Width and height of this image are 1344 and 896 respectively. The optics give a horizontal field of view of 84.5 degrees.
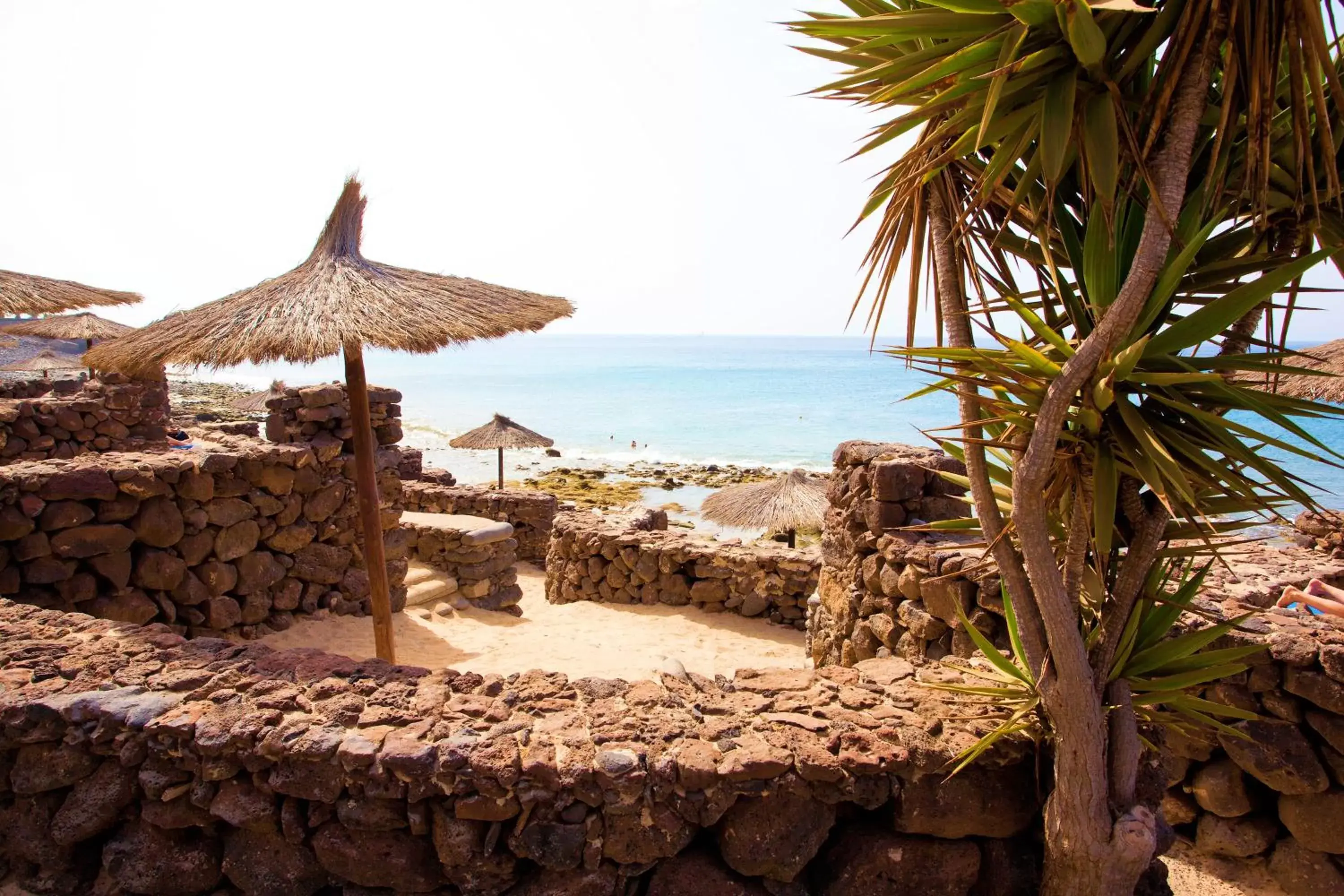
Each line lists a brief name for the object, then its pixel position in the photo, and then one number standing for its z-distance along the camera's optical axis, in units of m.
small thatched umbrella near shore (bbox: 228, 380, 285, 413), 19.14
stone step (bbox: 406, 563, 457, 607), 8.05
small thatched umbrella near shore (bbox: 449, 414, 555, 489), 16.39
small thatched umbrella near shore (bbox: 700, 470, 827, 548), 11.10
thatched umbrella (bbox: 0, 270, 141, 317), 8.05
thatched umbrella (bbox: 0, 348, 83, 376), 21.27
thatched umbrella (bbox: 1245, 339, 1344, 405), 8.13
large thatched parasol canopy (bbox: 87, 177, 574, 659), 4.71
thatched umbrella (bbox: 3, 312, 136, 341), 15.98
